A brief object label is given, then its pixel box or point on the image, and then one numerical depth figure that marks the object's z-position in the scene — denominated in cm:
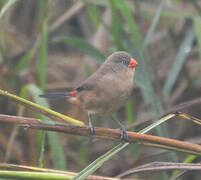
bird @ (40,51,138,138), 445
